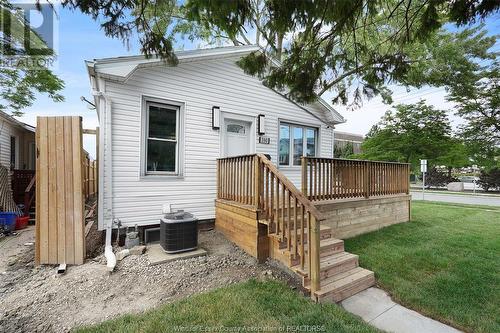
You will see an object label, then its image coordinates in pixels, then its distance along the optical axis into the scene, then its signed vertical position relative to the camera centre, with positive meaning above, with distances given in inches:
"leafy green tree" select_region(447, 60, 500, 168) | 523.6 +127.8
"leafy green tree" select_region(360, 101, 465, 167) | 681.0 +81.1
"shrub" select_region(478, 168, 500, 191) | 872.3 -47.0
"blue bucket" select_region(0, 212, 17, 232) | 236.1 -50.4
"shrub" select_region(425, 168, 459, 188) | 1018.7 -50.5
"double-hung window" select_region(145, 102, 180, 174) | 208.8 +23.5
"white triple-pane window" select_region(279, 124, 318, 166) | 287.0 +27.7
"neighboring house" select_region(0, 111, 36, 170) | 372.8 +38.4
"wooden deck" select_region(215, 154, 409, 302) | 129.6 -31.3
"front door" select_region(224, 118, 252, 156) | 249.6 +29.5
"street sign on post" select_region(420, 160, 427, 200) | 557.0 +2.9
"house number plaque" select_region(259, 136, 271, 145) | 263.3 +27.7
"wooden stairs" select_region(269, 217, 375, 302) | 128.8 -57.4
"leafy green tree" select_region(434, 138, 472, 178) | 641.4 +31.0
